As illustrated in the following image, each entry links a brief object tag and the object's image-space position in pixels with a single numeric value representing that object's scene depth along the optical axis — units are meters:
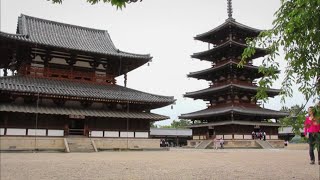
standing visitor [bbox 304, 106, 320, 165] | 4.00
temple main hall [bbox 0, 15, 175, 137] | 22.67
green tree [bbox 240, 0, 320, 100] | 4.39
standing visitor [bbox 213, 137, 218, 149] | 35.33
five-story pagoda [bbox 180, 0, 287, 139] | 38.28
